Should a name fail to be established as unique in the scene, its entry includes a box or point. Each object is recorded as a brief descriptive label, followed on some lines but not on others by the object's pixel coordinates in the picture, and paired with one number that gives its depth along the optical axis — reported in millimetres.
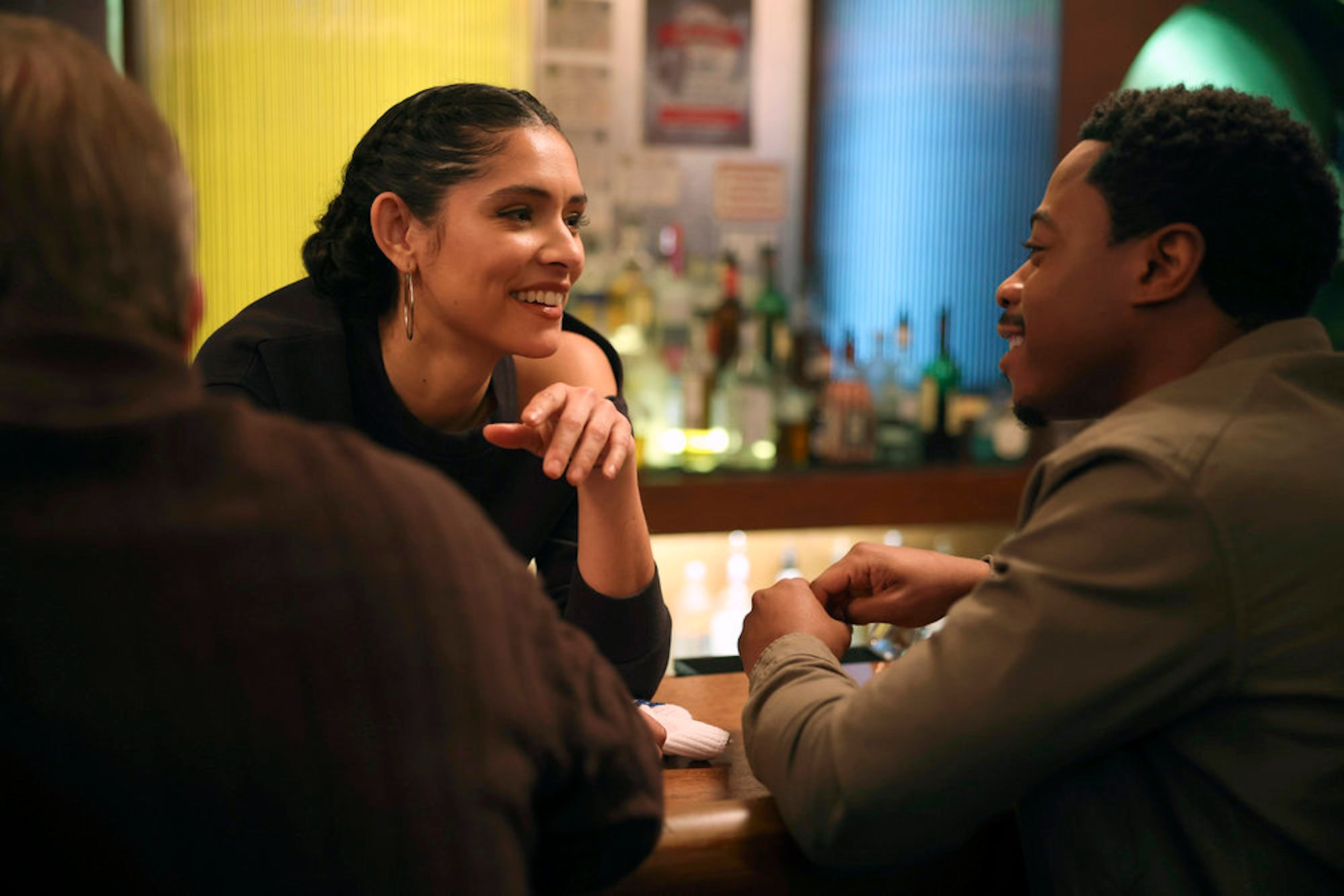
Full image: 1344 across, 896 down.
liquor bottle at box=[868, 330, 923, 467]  2770
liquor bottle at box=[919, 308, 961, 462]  2816
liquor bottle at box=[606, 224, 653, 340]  2646
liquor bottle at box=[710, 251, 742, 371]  2689
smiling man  803
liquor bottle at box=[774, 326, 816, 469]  2699
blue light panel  2910
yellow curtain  2340
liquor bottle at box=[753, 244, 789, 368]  2717
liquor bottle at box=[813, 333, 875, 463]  2693
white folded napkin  1109
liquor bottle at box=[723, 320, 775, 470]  2625
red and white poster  2701
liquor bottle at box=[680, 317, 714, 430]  2625
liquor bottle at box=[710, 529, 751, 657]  2744
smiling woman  1526
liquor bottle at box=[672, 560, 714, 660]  2756
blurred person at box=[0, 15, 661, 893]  550
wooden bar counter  901
